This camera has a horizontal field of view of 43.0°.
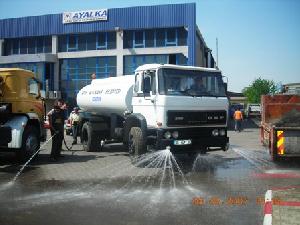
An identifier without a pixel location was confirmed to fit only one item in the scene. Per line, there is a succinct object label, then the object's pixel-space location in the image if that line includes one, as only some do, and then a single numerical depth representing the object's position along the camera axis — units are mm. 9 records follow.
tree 95825
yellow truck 10906
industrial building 32594
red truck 10086
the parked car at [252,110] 50362
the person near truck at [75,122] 16764
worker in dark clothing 12070
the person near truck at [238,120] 26833
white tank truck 9820
